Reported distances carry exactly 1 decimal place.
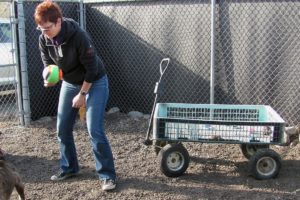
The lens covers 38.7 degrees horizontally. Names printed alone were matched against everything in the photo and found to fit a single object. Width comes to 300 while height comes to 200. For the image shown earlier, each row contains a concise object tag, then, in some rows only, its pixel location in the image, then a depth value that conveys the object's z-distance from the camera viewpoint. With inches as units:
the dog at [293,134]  231.0
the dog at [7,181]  154.2
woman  160.2
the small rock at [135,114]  310.7
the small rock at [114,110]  324.2
